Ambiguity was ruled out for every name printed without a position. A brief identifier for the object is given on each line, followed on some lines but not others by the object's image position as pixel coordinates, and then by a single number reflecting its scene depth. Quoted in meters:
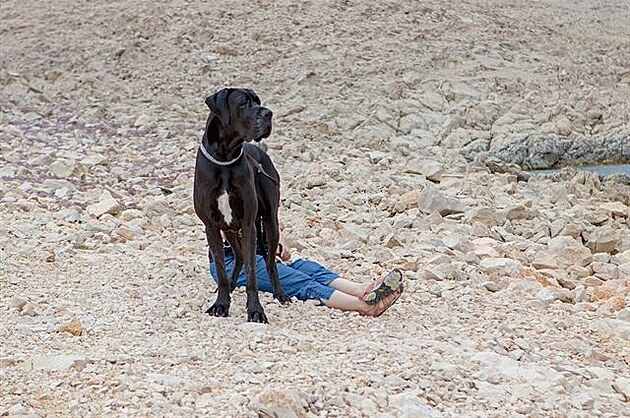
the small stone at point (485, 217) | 7.95
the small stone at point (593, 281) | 6.28
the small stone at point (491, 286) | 5.83
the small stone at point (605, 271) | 6.53
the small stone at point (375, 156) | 10.88
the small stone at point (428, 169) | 10.11
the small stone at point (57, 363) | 4.00
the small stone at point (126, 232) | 7.07
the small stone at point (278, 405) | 3.58
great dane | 4.95
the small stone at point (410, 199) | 8.46
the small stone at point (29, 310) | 4.99
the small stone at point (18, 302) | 5.09
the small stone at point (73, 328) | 4.69
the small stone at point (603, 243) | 7.52
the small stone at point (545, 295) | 5.57
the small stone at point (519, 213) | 8.24
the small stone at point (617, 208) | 8.94
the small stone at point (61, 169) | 9.45
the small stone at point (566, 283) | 6.18
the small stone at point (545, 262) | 6.62
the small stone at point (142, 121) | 12.07
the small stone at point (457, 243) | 6.90
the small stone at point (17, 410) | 3.49
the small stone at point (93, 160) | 9.91
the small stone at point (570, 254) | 6.80
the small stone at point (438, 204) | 8.20
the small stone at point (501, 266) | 6.25
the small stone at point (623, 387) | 4.10
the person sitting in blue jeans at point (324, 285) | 5.02
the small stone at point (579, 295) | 5.73
